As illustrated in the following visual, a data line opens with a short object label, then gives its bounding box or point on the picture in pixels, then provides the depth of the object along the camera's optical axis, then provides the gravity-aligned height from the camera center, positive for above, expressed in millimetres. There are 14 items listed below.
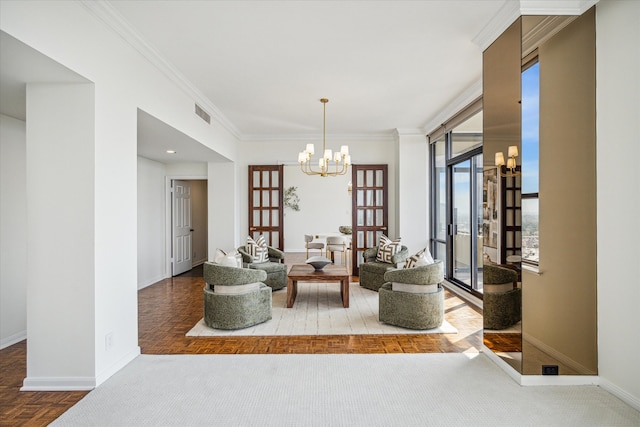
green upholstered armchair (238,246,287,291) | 5832 -969
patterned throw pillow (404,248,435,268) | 4203 -590
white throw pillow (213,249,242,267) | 4172 -583
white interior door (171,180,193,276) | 7422 -344
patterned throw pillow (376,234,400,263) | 5995 -653
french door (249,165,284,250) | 7434 +199
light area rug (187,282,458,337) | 3971 -1354
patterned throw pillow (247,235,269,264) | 5992 -666
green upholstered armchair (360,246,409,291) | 5859 -945
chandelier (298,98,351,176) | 5059 +833
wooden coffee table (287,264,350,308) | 4789 -907
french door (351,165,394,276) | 7367 +110
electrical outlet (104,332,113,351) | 2836 -1060
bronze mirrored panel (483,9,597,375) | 2701 +32
